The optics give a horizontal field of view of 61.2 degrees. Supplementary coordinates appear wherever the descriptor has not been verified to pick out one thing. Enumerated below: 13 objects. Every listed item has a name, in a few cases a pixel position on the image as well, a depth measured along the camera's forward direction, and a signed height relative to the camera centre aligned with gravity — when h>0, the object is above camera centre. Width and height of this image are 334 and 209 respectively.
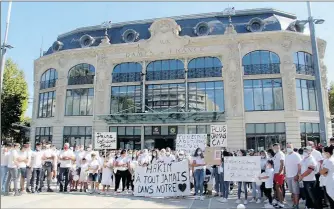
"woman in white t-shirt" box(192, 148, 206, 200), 10.87 -1.01
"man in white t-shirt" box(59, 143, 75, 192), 12.19 -1.01
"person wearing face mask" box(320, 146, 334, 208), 7.88 -0.85
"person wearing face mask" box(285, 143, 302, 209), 8.78 -0.90
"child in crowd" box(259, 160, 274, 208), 9.48 -1.26
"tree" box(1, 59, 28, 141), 34.28 +5.71
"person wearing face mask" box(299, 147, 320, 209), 8.30 -1.04
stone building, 26.20 +6.18
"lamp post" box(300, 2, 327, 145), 13.08 +3.71
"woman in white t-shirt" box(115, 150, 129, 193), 12.61 -1.10
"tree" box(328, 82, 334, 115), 38.91 +5.87
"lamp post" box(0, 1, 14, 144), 16.66 +6.06
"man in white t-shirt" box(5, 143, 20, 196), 10.91 -0.81
